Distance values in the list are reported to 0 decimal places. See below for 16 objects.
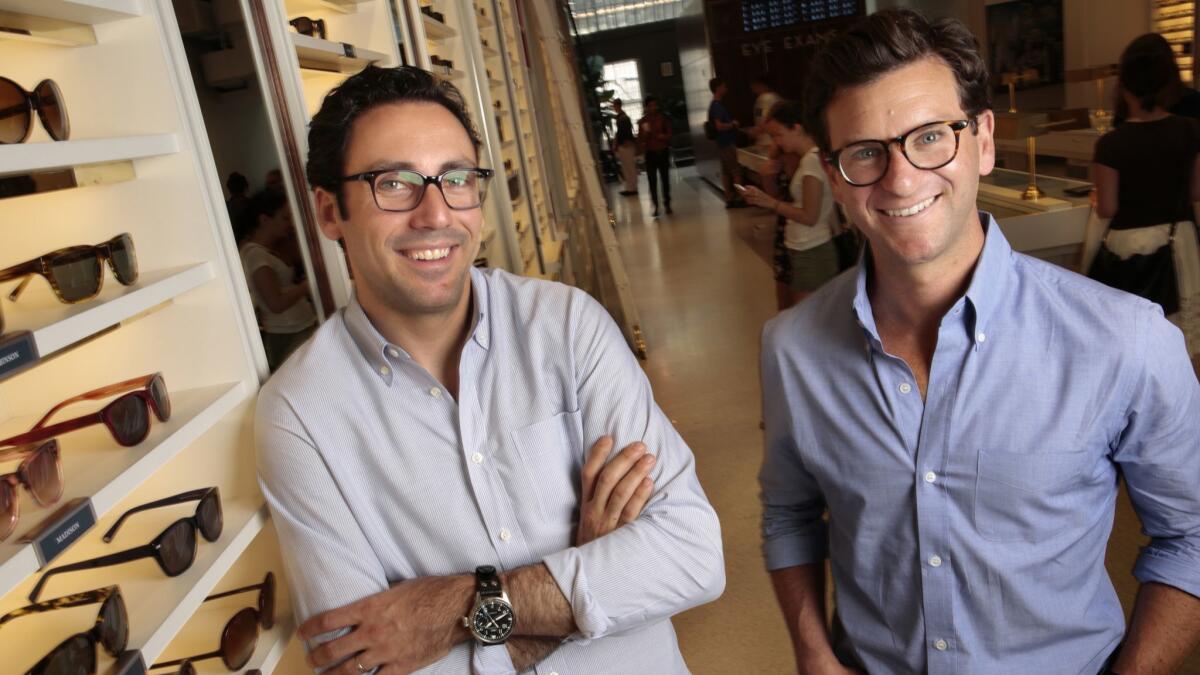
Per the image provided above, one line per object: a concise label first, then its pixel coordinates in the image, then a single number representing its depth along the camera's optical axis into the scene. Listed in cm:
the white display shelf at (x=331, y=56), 211
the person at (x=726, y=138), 1262
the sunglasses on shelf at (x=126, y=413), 127
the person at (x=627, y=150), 1647
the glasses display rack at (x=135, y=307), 127
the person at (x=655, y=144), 1419
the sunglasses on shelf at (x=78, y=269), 124
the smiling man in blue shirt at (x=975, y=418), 131
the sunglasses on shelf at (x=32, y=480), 102
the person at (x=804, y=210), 443
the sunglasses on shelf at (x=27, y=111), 119
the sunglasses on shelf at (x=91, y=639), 108
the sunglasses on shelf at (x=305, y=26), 234
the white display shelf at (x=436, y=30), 393
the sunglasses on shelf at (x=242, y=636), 146
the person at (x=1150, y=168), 365
